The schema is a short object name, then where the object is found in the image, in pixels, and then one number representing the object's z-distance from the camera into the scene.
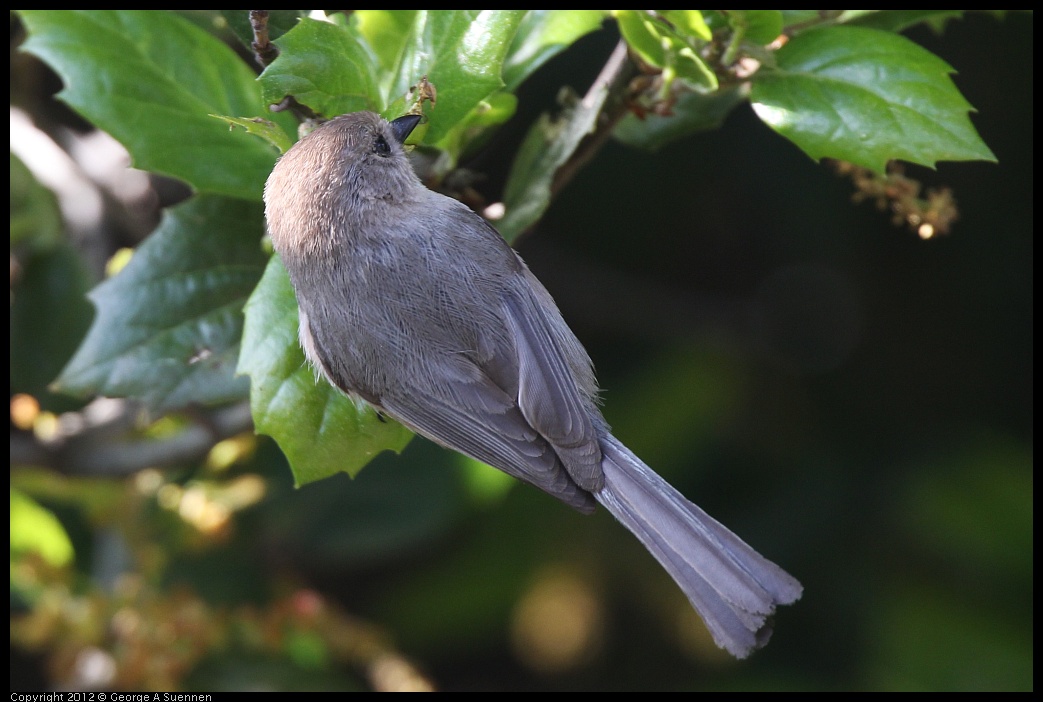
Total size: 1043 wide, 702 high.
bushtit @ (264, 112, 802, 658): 2.78
